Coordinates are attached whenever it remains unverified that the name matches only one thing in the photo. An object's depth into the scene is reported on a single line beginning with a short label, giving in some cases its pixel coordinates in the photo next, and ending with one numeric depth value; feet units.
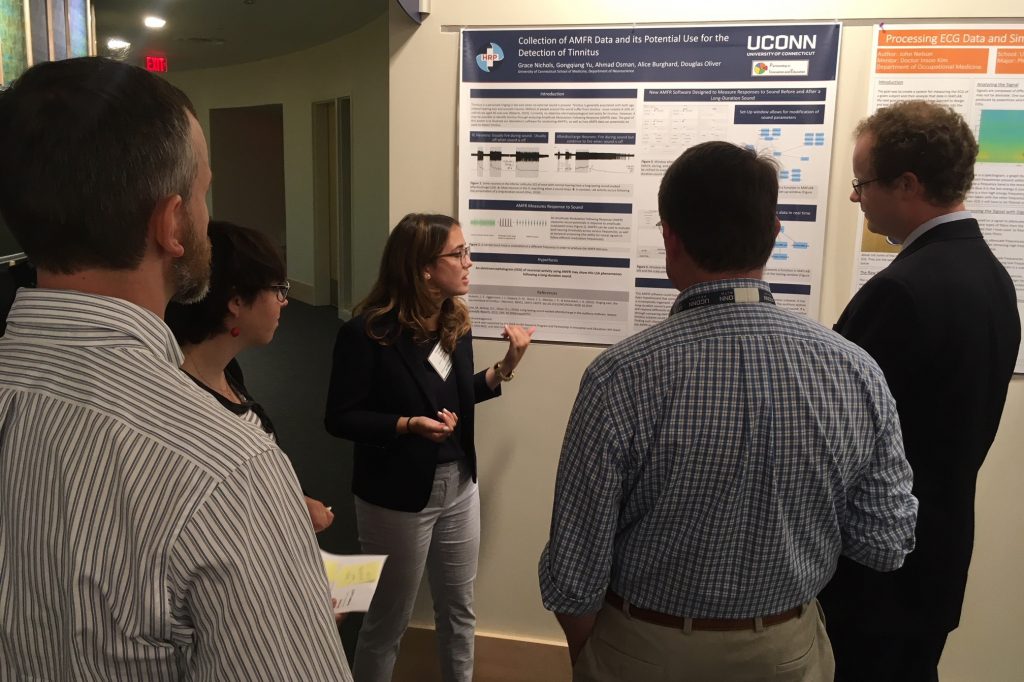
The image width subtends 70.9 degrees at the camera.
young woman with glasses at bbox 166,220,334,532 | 4.79
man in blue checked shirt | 3.84
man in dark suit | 5.44
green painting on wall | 5.91
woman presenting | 6.78
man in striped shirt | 2.23
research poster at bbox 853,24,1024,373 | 7.34
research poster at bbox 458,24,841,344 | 7.69
